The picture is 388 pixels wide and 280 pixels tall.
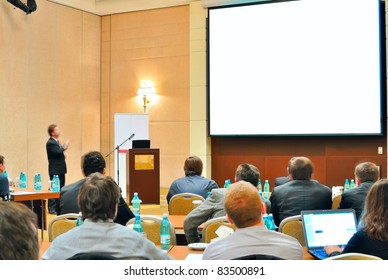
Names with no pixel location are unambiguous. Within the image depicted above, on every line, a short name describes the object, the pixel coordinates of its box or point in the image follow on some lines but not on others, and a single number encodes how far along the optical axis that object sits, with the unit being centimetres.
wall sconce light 1189
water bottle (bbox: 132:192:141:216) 503
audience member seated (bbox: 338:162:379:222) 434
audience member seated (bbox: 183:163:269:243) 436
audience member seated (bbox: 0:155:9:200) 589
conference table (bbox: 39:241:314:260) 330
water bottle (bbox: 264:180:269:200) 724
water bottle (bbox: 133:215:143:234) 373
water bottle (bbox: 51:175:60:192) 745
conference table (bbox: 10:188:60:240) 670
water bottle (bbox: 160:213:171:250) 366
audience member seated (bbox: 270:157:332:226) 463
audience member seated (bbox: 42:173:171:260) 254
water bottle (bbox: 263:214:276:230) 389
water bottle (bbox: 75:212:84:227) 382
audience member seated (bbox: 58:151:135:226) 425
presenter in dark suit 930
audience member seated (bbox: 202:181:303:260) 250
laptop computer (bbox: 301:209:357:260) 339
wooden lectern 973
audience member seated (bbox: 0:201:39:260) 150
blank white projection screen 973
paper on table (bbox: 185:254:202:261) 315
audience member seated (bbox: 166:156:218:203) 597
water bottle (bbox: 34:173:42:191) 808
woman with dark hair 274
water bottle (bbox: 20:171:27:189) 820
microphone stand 1053
